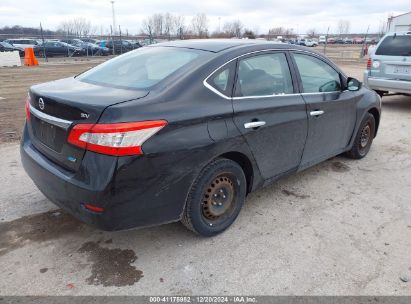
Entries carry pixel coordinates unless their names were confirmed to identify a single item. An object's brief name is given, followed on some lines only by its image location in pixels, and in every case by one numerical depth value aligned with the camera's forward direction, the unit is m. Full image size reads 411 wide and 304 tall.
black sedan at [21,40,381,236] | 2.53
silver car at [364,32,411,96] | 8.16
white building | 27.42
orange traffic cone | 20.98
